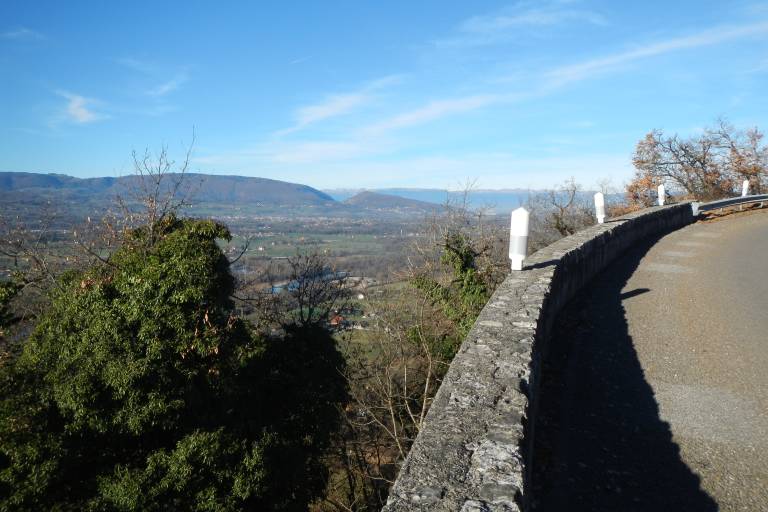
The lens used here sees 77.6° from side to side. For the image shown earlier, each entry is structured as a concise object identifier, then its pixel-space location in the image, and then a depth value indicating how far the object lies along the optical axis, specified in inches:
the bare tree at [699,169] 813.9
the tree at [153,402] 281.0
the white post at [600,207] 434.3
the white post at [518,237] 232.1
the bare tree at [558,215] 657.6
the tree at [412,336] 406.3
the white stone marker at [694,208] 616.7
